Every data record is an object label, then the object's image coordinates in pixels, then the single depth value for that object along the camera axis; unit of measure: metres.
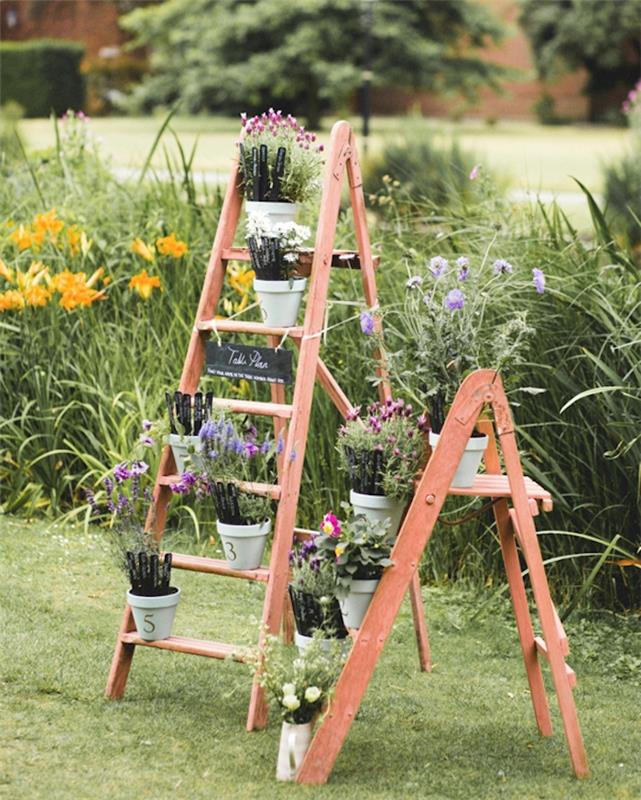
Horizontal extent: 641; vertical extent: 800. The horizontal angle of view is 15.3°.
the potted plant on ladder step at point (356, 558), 5.82
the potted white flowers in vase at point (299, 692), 5.80
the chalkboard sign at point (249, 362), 6.60
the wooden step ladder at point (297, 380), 6.48
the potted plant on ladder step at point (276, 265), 6.57
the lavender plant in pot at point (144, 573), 6.58
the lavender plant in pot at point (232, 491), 6.48
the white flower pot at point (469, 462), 5.90
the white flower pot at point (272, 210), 6.65
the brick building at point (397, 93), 71.85
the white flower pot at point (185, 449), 6.60
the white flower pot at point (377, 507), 6.06
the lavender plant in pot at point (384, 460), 6.00
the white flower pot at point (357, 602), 5.88
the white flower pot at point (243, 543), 6.50
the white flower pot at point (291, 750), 5.82
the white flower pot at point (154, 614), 6.57
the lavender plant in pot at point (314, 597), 5.93
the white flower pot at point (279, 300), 6.63
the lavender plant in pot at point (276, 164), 6.63
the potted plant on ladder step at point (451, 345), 5.93
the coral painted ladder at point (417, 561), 5.78
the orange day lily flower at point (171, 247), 10.21
